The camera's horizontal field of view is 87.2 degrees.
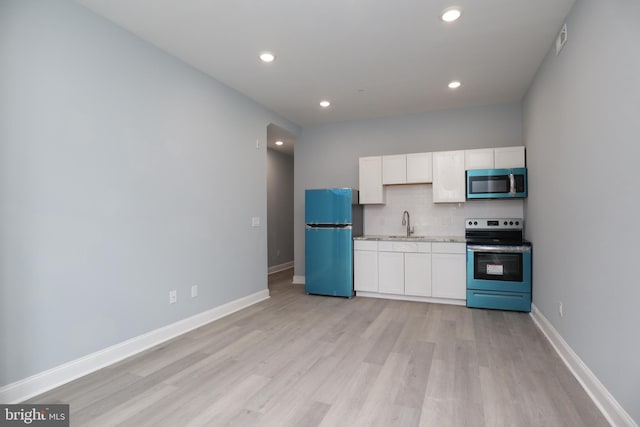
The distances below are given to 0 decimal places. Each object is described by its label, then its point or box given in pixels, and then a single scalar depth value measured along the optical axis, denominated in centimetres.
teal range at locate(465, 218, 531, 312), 410
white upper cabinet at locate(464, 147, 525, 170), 441
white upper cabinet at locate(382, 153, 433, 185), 485
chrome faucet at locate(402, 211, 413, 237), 517
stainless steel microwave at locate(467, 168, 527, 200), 431
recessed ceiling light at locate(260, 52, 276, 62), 336
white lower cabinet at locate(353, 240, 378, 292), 490
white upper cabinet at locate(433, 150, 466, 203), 468
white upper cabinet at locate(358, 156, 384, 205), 512
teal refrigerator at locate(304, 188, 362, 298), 494
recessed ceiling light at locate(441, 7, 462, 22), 264
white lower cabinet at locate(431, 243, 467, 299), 444
